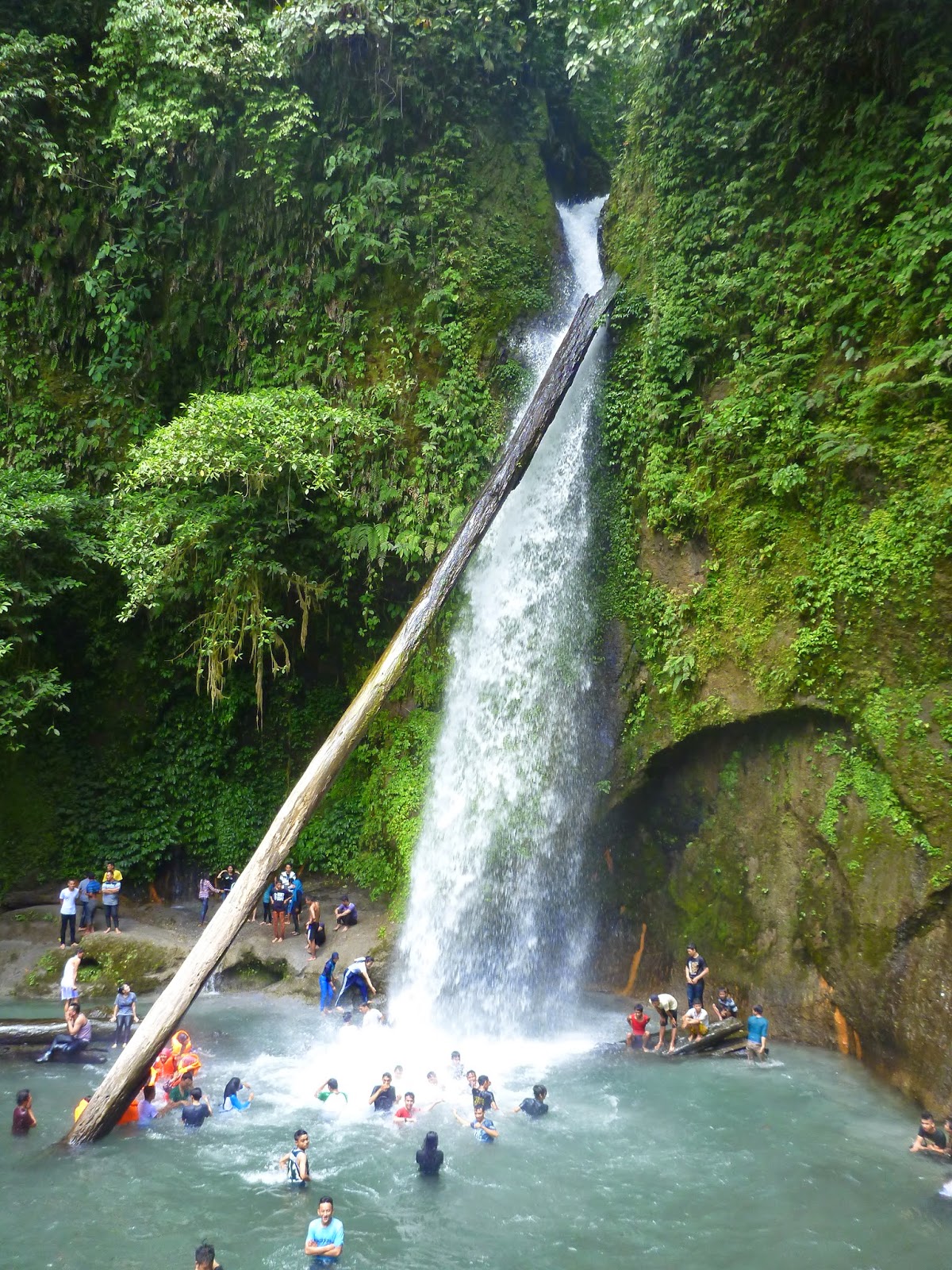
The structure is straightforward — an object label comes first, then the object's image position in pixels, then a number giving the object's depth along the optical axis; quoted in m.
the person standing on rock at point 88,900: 14.16
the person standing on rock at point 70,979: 11.77
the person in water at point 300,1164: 7.89
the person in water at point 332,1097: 9.50
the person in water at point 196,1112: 9.04
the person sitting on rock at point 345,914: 14.10
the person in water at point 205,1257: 6.10
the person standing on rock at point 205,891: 15.26
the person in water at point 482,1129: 8.80
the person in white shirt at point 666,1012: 11.16
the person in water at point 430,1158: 8.12
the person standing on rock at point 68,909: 13.53
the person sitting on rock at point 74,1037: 10.59
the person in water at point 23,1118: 8.66
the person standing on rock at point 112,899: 14.00
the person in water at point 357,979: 12.25
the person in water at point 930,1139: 8.20
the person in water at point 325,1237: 6.84
